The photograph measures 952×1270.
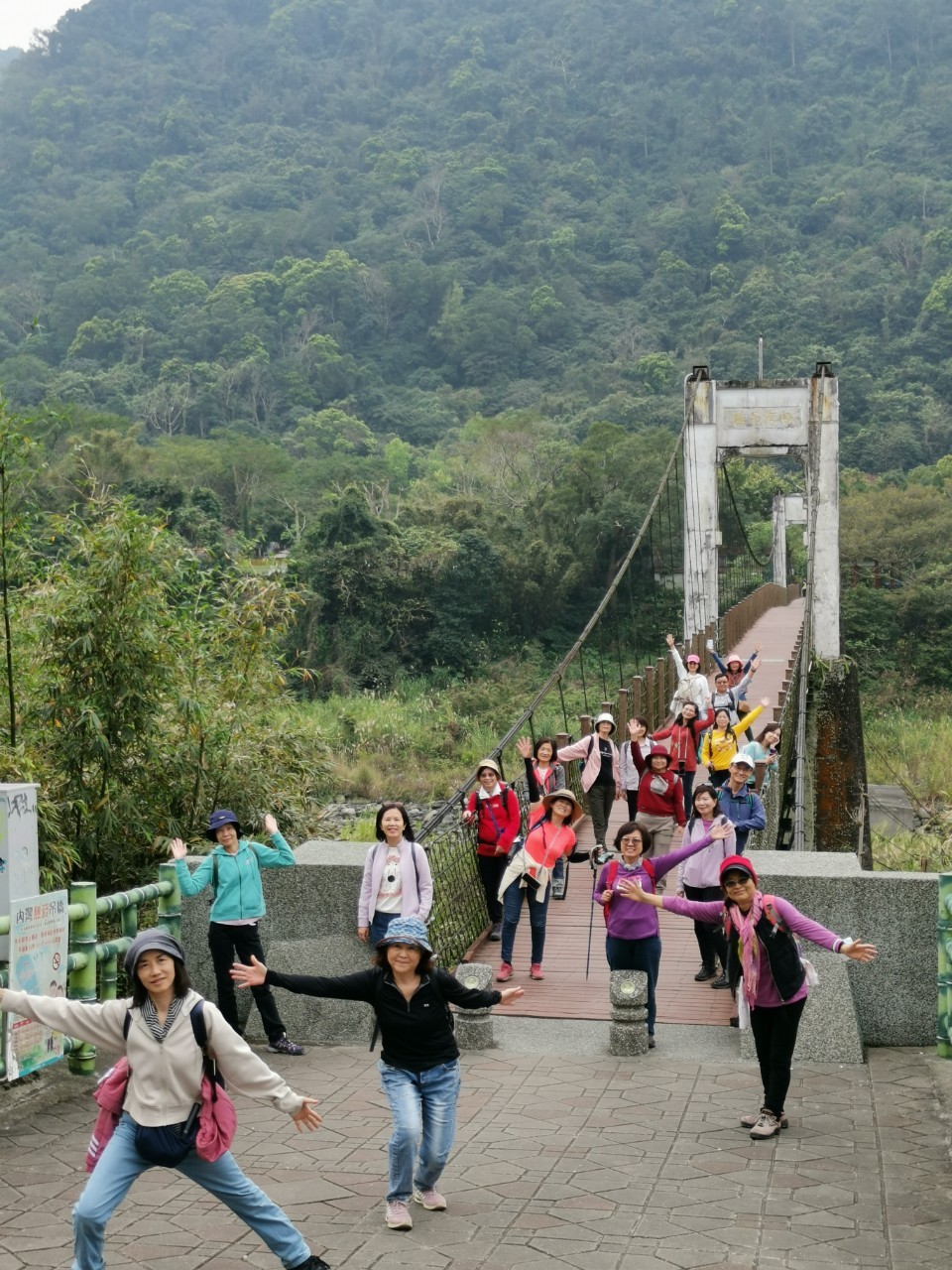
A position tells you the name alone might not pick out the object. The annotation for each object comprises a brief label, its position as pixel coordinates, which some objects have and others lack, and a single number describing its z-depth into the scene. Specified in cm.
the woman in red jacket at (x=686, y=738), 1023
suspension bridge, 807
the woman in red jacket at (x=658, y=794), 899
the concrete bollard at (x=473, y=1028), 680
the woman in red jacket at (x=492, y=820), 814
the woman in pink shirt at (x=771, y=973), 556
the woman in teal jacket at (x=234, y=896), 672
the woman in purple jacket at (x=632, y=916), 664
